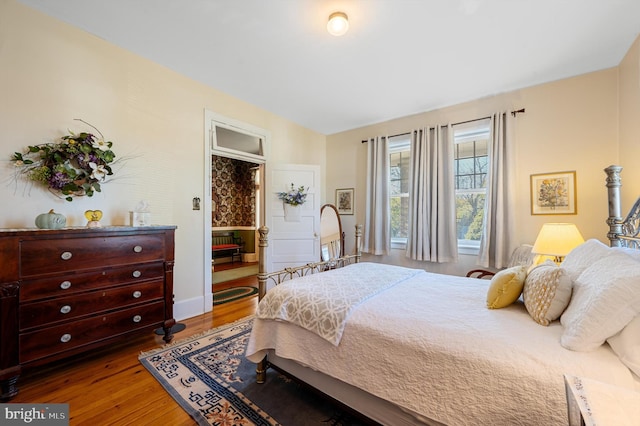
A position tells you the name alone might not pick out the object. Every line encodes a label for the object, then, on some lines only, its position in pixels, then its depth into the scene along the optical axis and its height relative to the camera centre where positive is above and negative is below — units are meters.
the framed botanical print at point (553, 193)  2.91 +0.23
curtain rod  3.18 +1.26
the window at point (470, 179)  3.59 +0.49
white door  4.11 -0.16
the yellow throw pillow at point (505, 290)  1.43 -0.43
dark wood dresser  1.67 -0.59
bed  0.92 -0.56
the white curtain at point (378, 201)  4.23 +0.20
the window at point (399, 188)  4.21 +0.42
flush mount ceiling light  2.05 +1.53
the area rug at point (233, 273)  4.94 -1.26
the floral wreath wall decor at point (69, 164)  2.07 +0.41
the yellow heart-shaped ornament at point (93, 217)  2.14 -0.03
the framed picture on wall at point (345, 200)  4.75 +0.24
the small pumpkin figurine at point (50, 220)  1.92 -0.06
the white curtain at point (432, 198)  3.63 +0.22
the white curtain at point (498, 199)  3.19 +0.18
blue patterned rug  1.52 -1.20
